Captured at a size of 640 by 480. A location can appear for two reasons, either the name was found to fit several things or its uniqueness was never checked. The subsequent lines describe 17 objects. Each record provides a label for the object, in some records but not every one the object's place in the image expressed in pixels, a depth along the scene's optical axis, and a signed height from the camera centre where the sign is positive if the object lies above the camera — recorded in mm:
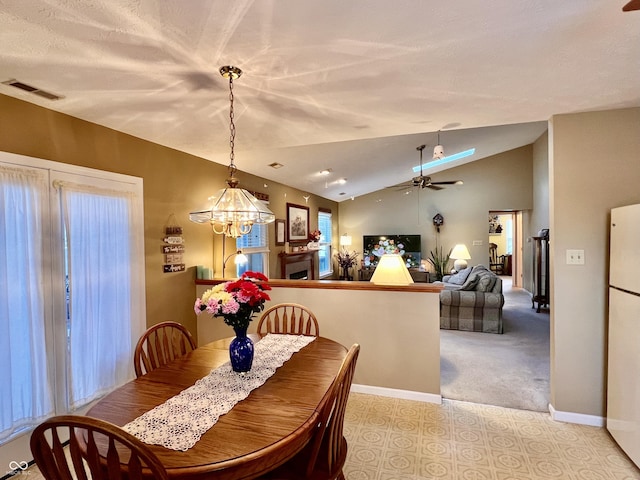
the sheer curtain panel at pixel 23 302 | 1912 -420
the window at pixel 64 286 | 1951 -370
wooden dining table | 1034 -743
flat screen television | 8266 -421
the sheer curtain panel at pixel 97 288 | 2287 -418
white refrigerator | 1924 -661
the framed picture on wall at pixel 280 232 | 5449 +9
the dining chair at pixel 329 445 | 1261 -909
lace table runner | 1152 -737
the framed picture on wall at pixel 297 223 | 5902 +189
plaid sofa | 4672 -1111
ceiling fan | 5560 +899
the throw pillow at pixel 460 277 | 5332 -807
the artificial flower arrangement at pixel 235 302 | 1558 -343
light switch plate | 2432 -211
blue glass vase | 1665 -630
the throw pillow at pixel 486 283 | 4730 -785
